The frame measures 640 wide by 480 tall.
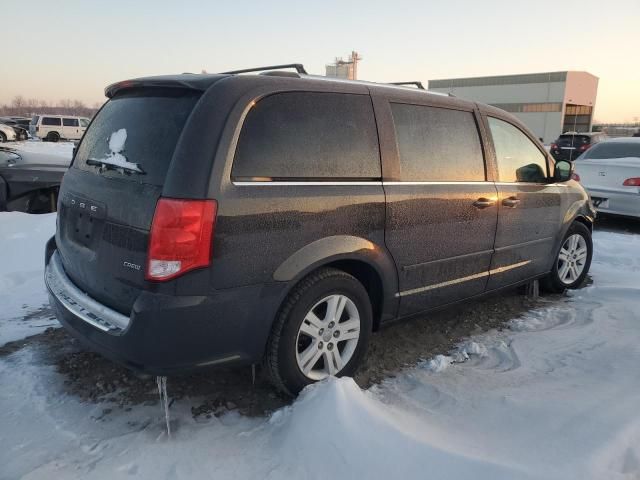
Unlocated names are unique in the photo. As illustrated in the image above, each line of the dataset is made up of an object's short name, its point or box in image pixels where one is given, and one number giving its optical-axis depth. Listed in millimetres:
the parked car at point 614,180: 7875
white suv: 34750
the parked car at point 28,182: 7086
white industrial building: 57531
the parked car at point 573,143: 19953
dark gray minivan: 2348
